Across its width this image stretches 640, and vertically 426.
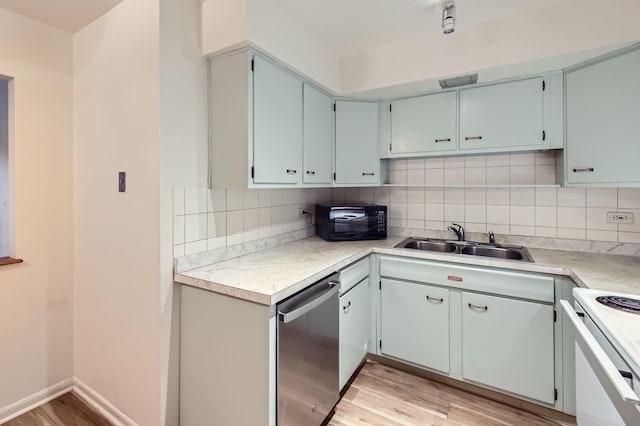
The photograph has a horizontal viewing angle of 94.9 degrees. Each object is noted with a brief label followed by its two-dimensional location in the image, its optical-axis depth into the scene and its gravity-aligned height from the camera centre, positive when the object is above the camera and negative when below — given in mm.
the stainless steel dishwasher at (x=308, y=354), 1325 -717
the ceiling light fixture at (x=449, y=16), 1547 +1031
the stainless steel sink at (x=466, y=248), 2170 -286
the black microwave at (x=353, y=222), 2461 -85
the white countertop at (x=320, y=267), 1362 -317
